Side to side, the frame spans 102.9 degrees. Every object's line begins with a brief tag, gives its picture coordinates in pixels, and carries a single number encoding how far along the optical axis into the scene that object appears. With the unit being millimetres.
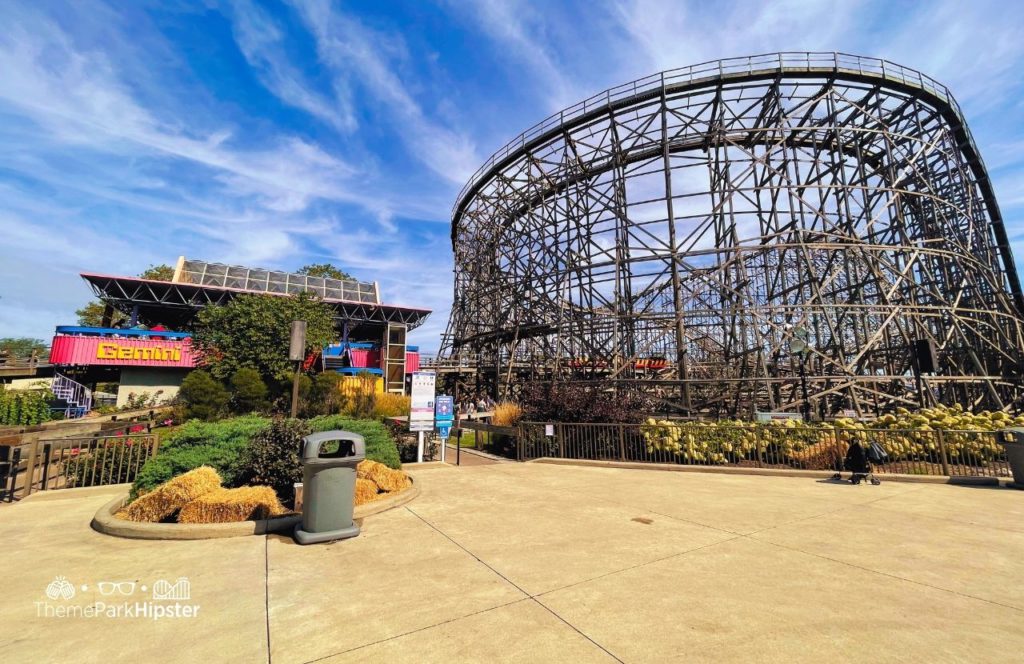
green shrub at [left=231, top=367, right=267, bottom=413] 20391
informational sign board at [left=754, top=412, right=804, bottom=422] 13273
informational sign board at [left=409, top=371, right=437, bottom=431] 11618
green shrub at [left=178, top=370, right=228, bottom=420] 18812
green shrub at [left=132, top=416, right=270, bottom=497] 6836
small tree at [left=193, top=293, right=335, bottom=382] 22891
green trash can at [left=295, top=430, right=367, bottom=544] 5301
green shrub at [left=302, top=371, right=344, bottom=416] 19266
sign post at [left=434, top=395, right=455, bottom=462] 11984
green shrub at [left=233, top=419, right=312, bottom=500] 7395
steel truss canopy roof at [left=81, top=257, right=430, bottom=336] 33219
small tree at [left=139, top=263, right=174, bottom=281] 45781
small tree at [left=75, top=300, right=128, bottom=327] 45781
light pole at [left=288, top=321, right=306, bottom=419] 10898
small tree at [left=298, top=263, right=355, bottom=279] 53938
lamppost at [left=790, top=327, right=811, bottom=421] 14255
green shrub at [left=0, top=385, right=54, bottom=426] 19586
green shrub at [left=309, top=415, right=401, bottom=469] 9062
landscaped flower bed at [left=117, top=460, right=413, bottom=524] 5766
